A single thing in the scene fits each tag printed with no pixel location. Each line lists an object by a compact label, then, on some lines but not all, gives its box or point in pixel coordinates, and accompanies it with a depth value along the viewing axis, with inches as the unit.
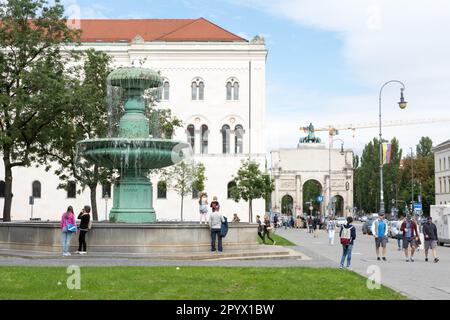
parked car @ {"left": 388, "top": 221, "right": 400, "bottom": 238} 1901.5
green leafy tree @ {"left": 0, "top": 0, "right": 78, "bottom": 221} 1168.2
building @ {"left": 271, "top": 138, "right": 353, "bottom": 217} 4160.9
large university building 2696.9
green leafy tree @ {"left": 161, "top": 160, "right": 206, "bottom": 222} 2369.6
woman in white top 1073.6
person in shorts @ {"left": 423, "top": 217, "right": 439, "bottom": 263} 965.8
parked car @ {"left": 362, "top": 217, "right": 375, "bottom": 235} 2239.9
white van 1521.9
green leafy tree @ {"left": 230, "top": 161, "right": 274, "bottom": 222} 2429.9
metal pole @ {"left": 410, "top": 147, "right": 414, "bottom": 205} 3830.7
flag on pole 1844.2
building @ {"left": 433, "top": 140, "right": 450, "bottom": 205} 3681.1
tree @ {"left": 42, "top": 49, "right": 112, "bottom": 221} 1461.6
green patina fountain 905.5
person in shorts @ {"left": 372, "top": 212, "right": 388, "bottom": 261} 960.9
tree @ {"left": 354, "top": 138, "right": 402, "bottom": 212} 4451.3
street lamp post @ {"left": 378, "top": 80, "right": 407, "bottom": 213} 1770.4
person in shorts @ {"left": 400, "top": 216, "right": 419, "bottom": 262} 972.7
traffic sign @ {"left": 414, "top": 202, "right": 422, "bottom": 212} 2324.1
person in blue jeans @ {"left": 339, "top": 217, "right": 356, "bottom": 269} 768.9
